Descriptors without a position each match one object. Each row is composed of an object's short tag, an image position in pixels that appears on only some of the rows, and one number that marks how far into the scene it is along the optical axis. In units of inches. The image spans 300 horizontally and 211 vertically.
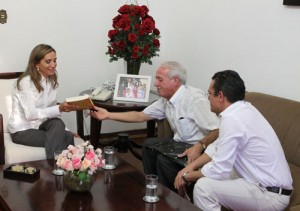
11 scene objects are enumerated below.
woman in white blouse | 114.1
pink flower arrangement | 78.0
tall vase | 135.8
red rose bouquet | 130.6
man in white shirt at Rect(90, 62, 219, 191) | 106.1
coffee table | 74.4
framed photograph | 133.0
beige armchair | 107.7
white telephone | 131.4
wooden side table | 126.6
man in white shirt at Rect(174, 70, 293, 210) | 81.3
